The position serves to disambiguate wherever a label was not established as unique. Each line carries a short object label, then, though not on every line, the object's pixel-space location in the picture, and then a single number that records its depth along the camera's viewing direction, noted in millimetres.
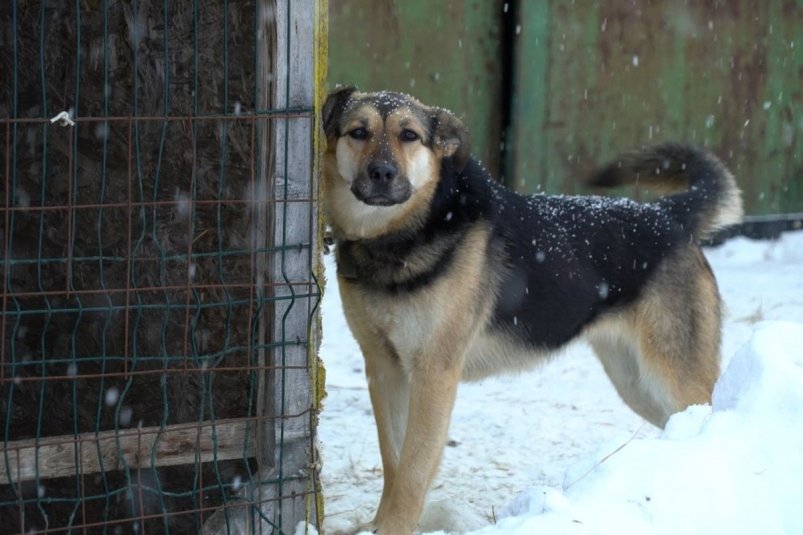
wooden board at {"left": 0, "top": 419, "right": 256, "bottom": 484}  3492
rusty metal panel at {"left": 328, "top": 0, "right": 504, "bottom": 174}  7816
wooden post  3553
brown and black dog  4066
